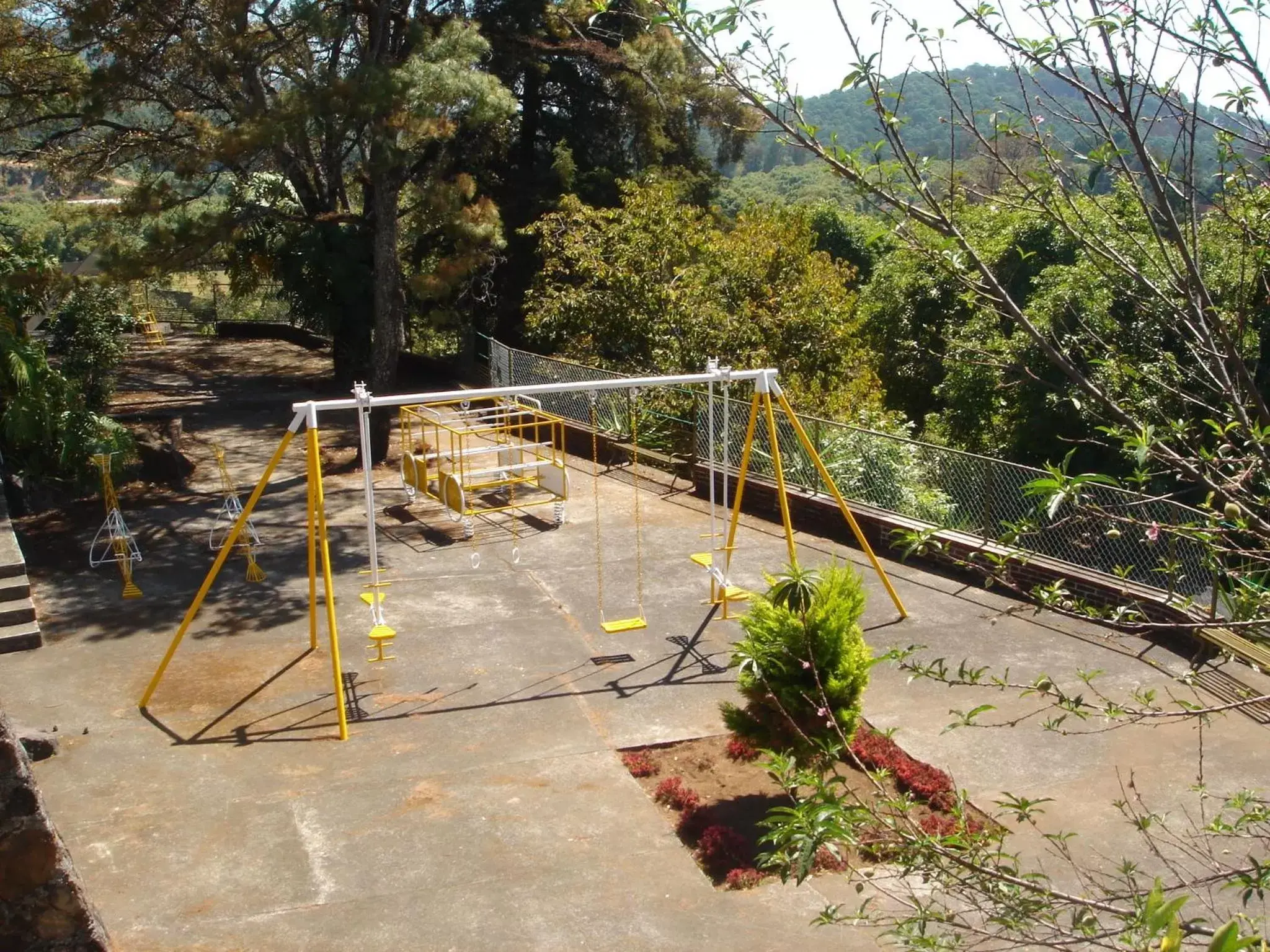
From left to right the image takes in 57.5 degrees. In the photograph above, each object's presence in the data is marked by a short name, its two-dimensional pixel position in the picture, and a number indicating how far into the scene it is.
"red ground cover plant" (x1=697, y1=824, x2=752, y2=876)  7.02
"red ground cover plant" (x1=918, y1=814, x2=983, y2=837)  6.95
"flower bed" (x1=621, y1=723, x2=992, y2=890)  7.07
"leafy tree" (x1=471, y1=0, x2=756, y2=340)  22.12
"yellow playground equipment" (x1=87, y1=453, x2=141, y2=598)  12.12
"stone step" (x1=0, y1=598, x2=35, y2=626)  10.68
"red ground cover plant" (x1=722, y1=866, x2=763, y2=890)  6.76
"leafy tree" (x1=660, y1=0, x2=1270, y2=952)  2.94
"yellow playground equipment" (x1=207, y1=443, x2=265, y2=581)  13.23
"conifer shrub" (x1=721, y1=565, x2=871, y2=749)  7.38
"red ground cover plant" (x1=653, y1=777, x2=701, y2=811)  7.70
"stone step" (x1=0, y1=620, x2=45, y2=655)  10.38
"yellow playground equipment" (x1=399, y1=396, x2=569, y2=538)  13.79
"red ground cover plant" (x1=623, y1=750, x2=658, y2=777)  8.17
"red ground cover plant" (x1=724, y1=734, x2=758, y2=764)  8.30
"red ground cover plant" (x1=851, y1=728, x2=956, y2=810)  7.62
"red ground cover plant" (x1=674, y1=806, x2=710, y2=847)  7.38
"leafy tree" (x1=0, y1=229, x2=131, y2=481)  14.21
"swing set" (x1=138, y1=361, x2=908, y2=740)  9.09
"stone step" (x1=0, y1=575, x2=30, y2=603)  11.06
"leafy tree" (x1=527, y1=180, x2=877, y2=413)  18.23
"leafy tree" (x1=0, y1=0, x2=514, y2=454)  15.62
